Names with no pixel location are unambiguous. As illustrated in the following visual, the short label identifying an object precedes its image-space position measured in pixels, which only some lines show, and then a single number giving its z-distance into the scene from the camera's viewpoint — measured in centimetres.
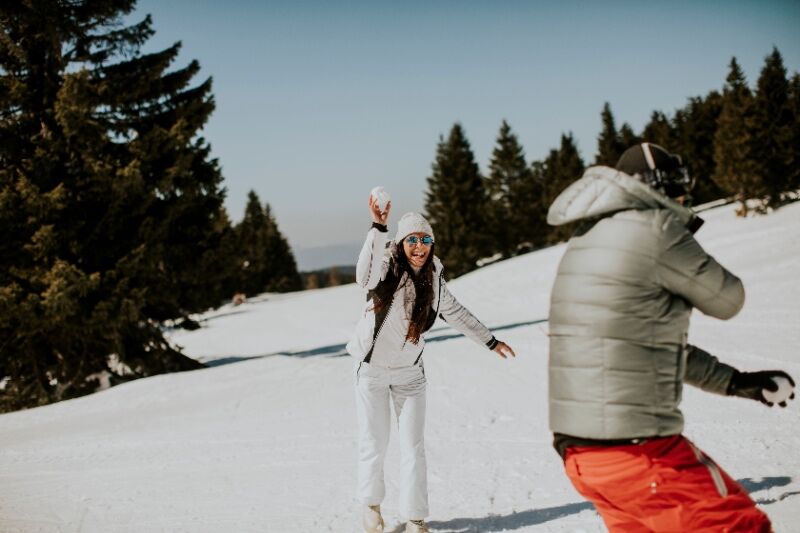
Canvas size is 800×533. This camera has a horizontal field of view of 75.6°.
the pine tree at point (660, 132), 5231
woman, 373
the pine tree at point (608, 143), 5691
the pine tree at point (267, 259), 6288
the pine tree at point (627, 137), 6216
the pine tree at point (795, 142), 2995
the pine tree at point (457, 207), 4366
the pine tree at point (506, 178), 5169
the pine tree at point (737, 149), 2983
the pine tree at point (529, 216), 5219
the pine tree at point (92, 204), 1102
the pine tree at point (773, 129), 2955
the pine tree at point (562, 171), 5096
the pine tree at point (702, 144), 5347
